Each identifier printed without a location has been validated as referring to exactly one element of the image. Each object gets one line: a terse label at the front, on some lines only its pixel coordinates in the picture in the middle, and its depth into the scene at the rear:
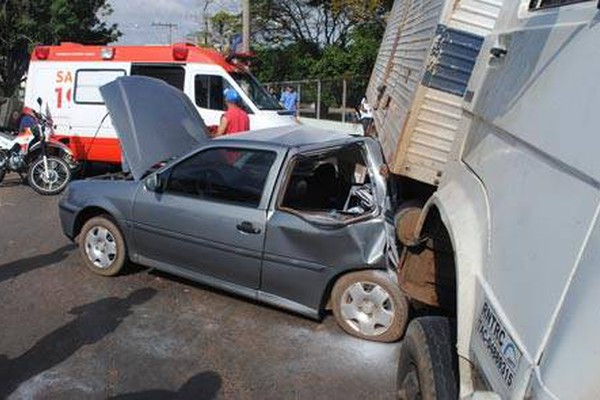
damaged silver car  4.98
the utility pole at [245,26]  23.14
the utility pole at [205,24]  55.56
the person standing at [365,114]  14.63
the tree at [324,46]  33.72
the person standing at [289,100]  21.02
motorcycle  10.84
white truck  1.48
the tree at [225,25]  55.20
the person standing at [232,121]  8.66
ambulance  11.25
